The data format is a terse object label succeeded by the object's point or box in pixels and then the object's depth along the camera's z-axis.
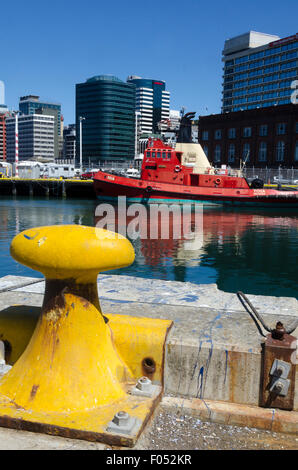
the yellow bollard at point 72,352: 2.96
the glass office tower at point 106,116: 175.00
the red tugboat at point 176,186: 38.25
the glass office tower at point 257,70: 118.50
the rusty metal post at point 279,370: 3.15
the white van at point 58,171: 89.81
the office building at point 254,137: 63.97
